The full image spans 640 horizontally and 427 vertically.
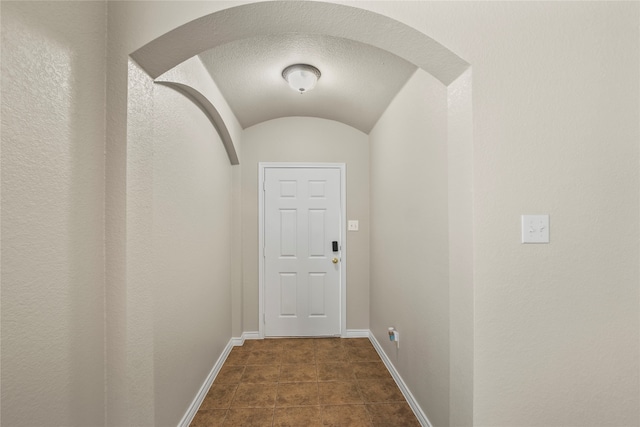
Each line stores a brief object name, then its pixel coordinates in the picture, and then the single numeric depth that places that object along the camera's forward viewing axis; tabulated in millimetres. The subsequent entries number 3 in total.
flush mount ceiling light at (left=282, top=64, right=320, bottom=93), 2096
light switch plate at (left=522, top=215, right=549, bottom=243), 1214
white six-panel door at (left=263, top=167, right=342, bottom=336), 3229
